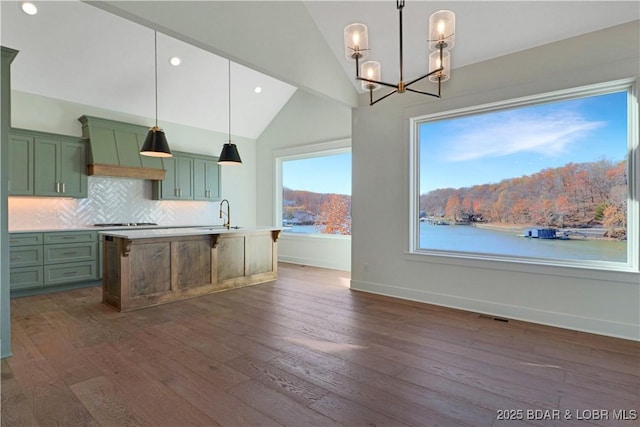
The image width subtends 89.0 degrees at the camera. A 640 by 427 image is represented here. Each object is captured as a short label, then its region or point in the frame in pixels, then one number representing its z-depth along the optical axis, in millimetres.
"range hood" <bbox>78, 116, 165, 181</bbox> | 5227
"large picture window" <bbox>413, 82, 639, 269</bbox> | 3170
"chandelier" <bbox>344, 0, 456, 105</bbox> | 2230
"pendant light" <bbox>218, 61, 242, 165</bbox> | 4715
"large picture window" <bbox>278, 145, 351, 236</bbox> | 6551
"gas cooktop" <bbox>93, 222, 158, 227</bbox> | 5570
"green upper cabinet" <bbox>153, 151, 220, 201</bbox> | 6254
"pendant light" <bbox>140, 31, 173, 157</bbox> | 3859
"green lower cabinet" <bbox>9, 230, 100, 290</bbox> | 4395
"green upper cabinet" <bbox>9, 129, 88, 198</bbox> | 4535
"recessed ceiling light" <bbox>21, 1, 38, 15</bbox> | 3905
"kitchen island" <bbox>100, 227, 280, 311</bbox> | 3881
